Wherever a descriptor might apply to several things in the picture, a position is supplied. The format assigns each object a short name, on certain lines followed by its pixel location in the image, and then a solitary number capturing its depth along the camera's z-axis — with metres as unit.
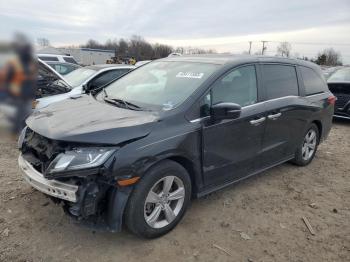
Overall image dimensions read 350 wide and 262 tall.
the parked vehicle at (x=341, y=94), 8.63
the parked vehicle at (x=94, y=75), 6.92
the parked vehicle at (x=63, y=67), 10.96
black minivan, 2.63
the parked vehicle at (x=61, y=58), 14.42
